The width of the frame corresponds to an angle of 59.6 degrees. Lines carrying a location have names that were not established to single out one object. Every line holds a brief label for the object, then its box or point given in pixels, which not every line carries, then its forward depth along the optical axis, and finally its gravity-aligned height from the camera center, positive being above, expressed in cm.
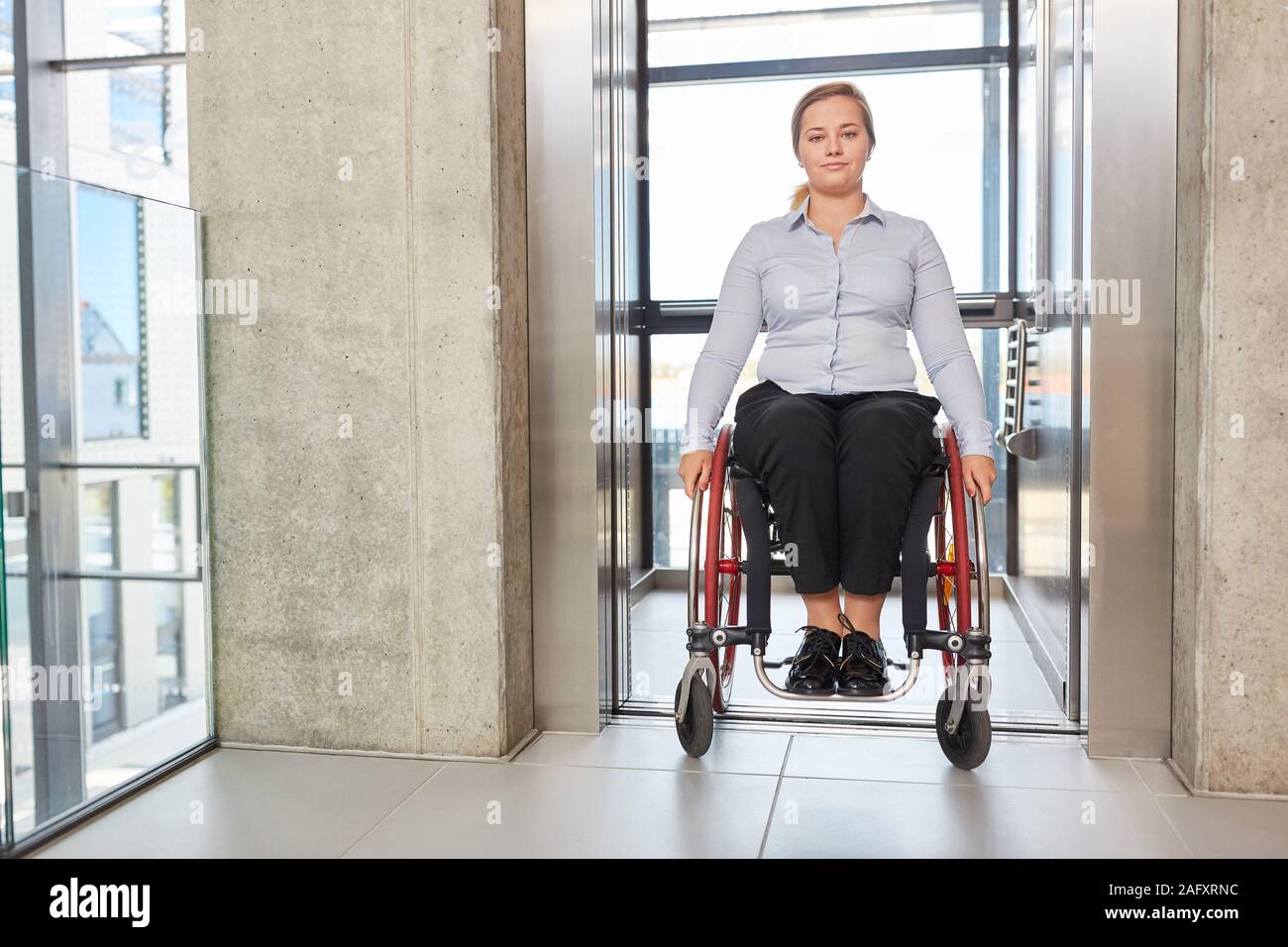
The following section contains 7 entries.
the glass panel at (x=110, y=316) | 212 +23
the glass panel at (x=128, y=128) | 366 +99
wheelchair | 208 -34
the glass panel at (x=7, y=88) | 364 +112
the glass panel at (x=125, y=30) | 369 +133
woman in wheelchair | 212 +8
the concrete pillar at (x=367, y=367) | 230 +13
